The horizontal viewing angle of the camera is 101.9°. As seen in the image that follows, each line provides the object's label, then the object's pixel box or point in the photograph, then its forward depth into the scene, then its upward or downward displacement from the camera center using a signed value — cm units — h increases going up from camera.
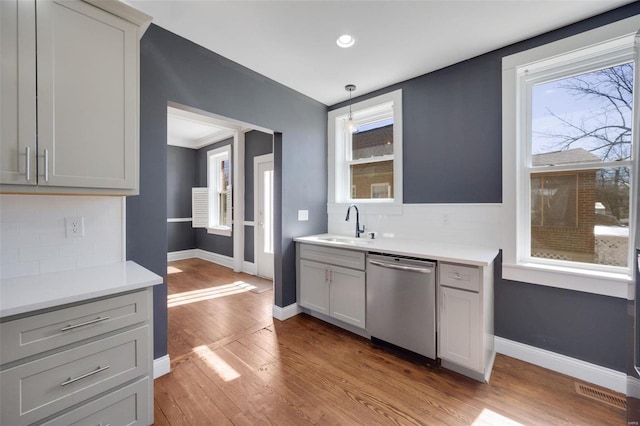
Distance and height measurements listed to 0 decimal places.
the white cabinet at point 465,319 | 188 -81
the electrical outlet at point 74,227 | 169 -10
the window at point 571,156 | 193 +46
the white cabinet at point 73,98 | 128 +62
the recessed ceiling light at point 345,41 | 216 +146
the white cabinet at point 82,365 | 111 -74
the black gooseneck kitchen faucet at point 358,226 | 312 -18
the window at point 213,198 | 594 +32
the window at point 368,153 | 302 +76
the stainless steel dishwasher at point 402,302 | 209 -78
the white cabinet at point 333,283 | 256 -76
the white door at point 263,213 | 459 -3
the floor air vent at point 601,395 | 173 -128
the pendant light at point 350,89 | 287 +146
